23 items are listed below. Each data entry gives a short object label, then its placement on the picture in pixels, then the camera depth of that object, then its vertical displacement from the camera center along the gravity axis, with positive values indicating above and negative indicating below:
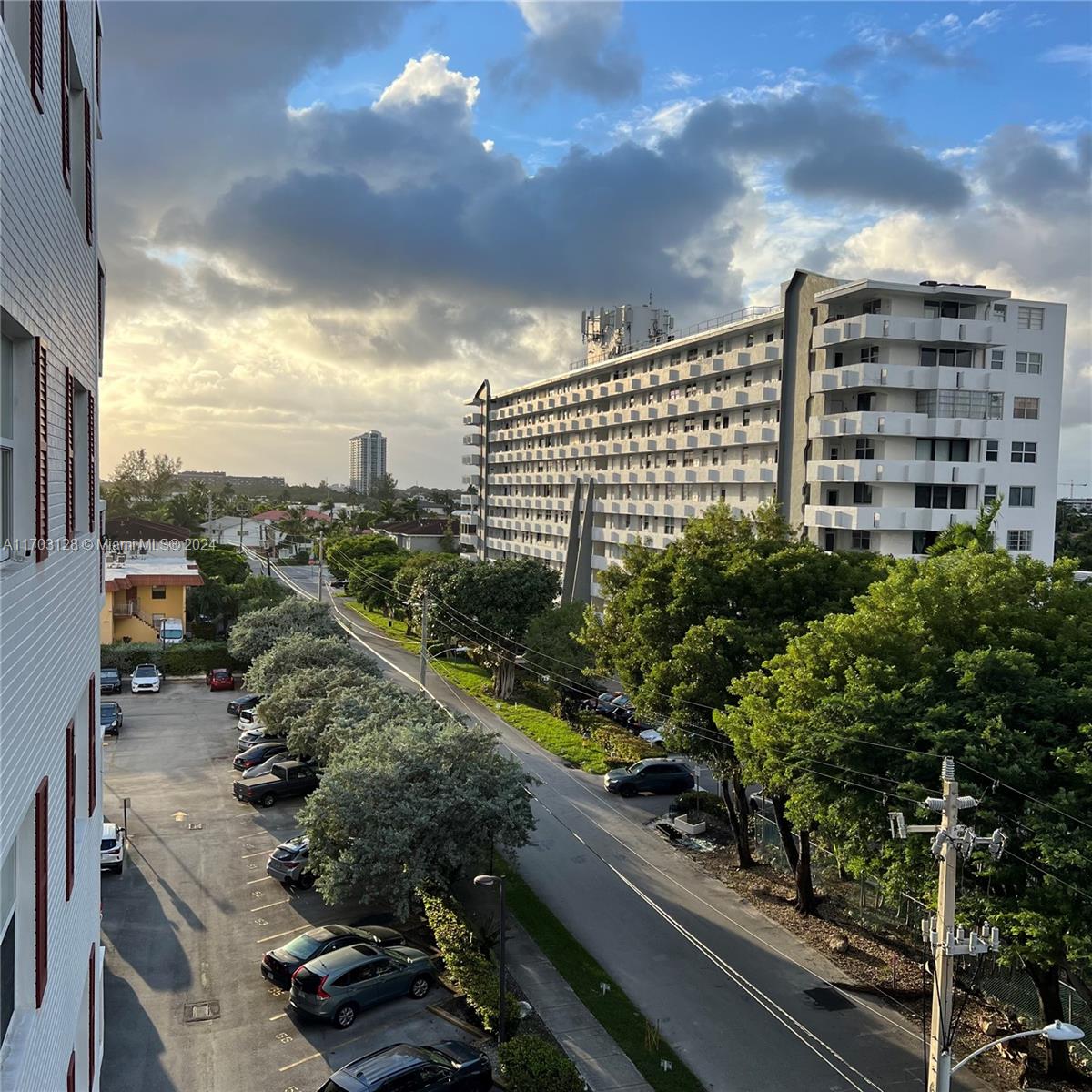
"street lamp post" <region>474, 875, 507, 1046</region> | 18.14 -9.11
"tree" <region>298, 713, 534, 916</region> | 21.59 -7.41
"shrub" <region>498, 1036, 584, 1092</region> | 16.62 -10.04
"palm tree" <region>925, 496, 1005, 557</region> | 27.14 -0.55
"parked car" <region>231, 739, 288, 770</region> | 36.56 -9.96
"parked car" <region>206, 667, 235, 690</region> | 53.34 -10.33
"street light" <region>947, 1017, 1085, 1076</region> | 12.31 -6.78
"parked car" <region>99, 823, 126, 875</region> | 25.92 -9.83
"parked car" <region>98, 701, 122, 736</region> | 42.00 -10.10
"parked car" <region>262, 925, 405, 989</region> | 20.31 -9.84
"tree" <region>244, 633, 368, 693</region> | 38.81 -6.55
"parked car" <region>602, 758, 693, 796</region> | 36.53 -10.47
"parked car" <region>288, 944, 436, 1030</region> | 19.00 -9.98
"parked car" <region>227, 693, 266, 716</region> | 46.12 -10.08
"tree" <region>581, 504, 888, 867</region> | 27.25 -3.06
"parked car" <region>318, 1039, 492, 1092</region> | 15.90 -9.81
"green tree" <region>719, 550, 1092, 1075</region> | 15.55 -4.01
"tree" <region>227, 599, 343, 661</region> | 48.38 -6.51
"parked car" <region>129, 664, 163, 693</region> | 51.59 -10.12
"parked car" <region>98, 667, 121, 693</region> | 50.75 -10.12
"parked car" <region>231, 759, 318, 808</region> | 32.72 -10.04
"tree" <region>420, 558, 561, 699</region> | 52.78 -5.47
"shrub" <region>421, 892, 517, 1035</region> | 19.12 -9.80
